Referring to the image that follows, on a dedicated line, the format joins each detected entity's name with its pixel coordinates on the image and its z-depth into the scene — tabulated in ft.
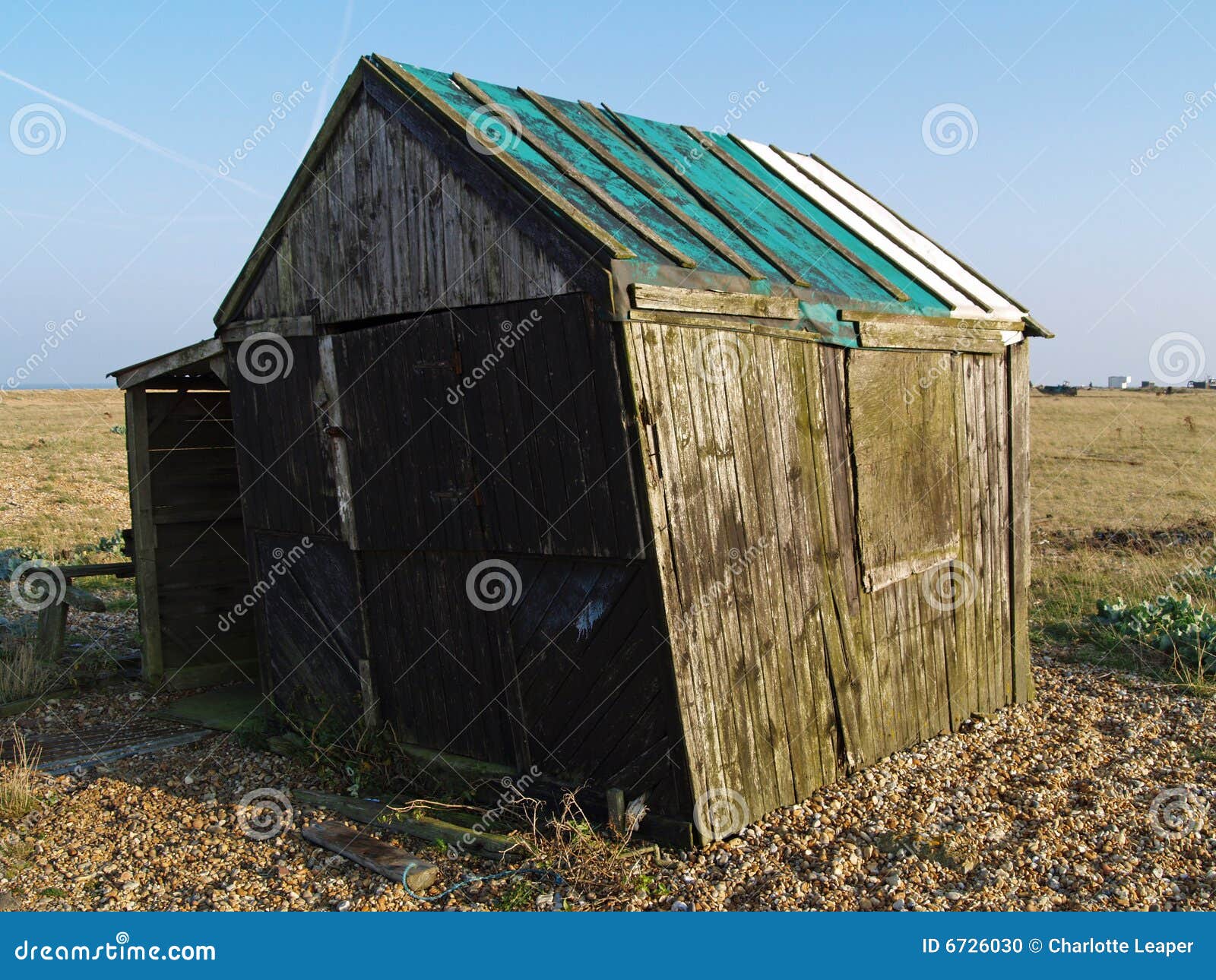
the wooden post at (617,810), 18.17
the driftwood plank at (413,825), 18.30
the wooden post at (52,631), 31.48
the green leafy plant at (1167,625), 29.94
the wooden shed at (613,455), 17.66
